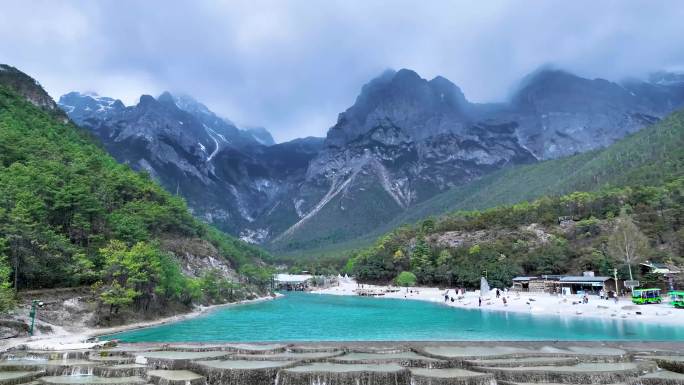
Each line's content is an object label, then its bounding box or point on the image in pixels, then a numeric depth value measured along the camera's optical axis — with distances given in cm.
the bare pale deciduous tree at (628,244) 7056
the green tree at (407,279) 11194
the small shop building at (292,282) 15700
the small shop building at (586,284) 7131
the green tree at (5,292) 3070
